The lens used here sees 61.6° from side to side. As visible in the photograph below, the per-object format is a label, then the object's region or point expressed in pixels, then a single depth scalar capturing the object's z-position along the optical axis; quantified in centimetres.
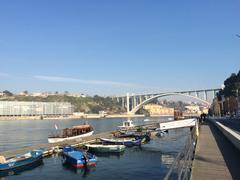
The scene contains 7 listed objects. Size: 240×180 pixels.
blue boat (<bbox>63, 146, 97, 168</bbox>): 2222
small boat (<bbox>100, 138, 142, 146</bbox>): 3431
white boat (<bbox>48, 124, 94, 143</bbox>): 3700
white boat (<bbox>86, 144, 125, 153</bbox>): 2916
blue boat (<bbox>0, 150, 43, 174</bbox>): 2024
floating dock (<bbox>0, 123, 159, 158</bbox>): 2568
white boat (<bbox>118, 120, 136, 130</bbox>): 5505
